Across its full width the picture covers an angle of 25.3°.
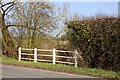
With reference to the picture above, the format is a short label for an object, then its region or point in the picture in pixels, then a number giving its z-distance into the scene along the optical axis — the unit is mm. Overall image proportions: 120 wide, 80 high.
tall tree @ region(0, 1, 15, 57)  25380
